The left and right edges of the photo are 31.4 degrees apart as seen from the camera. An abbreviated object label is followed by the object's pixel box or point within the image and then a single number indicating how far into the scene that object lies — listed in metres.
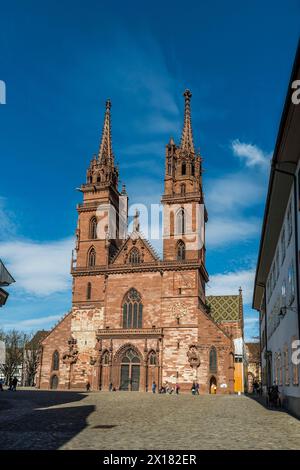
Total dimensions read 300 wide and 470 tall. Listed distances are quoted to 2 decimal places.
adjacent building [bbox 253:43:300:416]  17.70
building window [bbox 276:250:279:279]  30.17
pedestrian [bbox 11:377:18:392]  51.30
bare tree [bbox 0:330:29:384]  86.19
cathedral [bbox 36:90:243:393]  54.38
